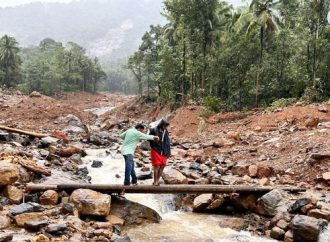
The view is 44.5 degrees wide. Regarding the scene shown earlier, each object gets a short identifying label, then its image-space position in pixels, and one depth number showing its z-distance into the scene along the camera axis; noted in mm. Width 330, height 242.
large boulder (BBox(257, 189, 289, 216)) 10883
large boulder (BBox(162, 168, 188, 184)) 13031
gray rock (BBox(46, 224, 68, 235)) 8438
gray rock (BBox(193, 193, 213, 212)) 11852
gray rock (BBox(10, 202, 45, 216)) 9156
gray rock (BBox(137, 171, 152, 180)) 14898
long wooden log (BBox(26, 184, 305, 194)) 10781
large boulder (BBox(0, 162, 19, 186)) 10156
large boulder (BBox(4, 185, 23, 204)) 10094
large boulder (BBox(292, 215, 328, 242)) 9219
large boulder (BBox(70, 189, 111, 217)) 10023
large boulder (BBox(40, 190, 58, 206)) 10336
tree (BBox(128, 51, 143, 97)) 55872
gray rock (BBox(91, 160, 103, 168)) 16906
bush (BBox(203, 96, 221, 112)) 29745
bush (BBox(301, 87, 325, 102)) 26072
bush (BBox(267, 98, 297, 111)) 26361
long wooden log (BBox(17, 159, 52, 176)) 12031
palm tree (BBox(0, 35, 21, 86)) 61125
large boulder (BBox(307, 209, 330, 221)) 9938
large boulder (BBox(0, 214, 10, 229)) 8613
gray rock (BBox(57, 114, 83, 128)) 31256
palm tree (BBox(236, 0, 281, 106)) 29141
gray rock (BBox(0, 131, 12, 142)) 17469
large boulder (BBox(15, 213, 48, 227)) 8844
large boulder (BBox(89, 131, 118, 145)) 22453
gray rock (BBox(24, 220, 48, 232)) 8555
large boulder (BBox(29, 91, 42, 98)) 41278
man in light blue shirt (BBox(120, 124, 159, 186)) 10578
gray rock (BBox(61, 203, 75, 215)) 9750
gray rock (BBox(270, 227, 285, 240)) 9734
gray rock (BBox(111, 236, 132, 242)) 8445
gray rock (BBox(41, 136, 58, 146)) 18412
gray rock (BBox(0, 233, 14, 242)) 7586
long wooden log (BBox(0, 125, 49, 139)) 18939
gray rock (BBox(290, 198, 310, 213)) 10509
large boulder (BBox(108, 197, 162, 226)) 10789
